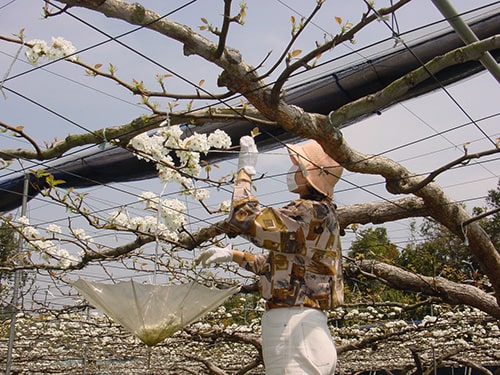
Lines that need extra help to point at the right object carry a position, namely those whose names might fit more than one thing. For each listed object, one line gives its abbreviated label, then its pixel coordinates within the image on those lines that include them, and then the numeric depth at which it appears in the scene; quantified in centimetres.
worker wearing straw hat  186
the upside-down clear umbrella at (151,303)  214
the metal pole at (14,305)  481
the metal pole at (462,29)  200
